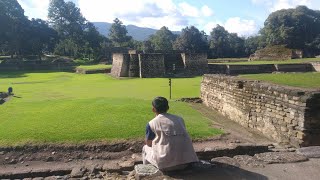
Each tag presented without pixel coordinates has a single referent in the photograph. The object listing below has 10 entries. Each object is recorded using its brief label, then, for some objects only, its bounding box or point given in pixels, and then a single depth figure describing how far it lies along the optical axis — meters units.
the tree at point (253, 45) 42.17
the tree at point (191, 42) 42.17
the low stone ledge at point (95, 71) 23.79
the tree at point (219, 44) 42.34
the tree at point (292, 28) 35.02
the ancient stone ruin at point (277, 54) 29.06
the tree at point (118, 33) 50.98
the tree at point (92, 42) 38.56
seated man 3.23
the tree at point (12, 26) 30.78
